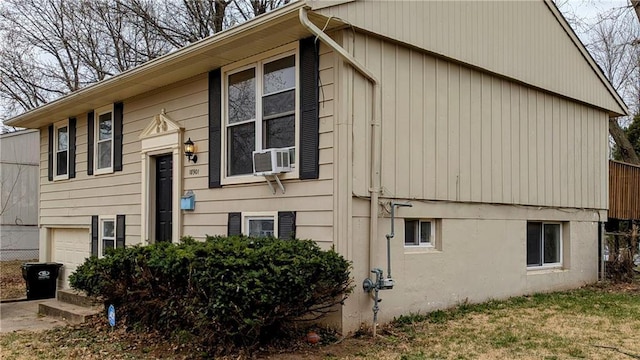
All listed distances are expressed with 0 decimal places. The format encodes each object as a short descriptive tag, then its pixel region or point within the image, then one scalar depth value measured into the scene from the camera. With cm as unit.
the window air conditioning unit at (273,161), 646
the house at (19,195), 1730
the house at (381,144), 615
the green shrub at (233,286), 480
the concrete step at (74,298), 813
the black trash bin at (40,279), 1050
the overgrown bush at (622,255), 1030
